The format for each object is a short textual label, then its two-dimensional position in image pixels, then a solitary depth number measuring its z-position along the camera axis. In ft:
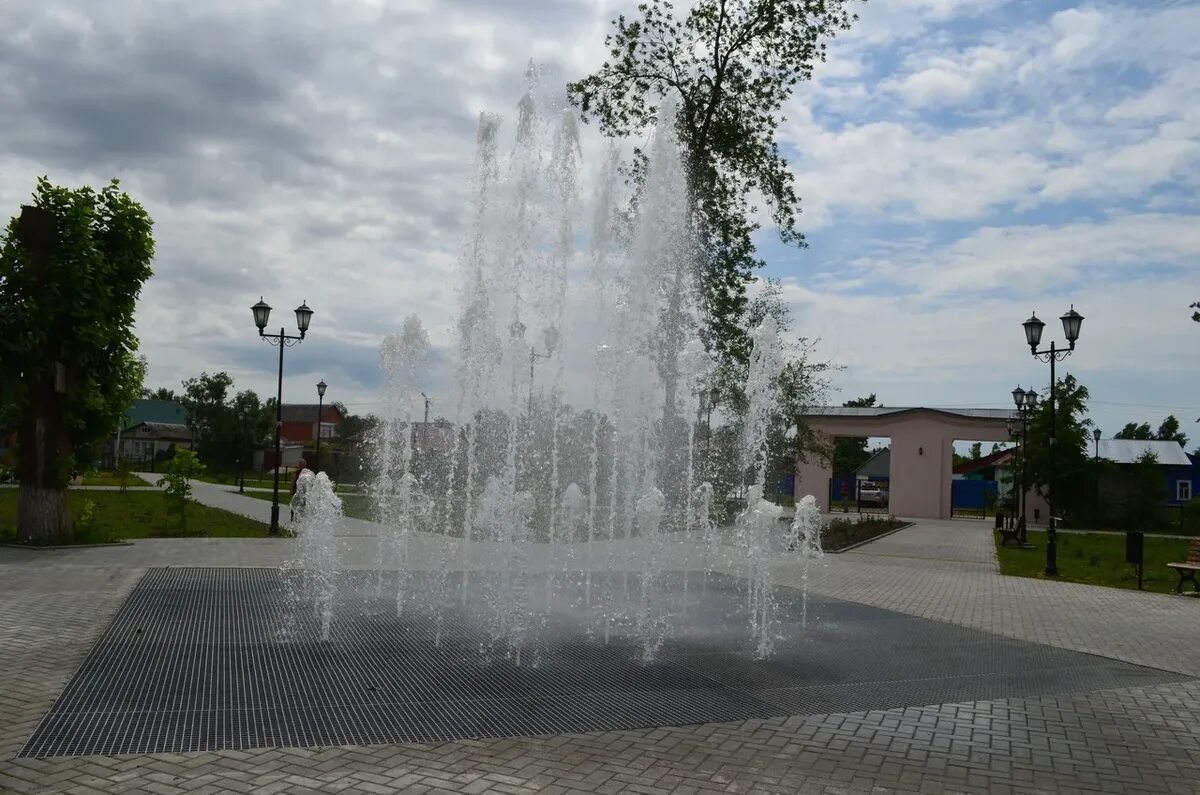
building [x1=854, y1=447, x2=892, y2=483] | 218.79
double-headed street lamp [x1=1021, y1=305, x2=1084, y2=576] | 53.88
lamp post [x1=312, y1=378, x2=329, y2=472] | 113.44
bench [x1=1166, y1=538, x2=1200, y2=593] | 44.93
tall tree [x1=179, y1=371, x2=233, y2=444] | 276.00
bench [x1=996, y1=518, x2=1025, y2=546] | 82.74
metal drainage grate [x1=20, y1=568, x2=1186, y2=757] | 17.58
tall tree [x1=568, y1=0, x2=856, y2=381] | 70.64
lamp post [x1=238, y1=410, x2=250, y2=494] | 177.06
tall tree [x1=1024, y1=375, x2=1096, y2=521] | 125.59
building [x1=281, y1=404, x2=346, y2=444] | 333.58
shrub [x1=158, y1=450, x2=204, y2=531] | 60.44
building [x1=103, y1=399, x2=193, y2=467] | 303.48
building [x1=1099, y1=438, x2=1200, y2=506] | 134.47
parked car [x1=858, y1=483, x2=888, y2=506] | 180.41
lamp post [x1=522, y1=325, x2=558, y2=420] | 44.34
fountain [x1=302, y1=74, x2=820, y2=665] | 32.50
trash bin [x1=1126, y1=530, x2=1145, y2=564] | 44.96
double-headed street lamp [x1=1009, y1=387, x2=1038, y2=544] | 91.76
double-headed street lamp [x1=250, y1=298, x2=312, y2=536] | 62.69
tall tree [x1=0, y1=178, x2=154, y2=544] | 47.03
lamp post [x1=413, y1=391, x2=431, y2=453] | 57.21
